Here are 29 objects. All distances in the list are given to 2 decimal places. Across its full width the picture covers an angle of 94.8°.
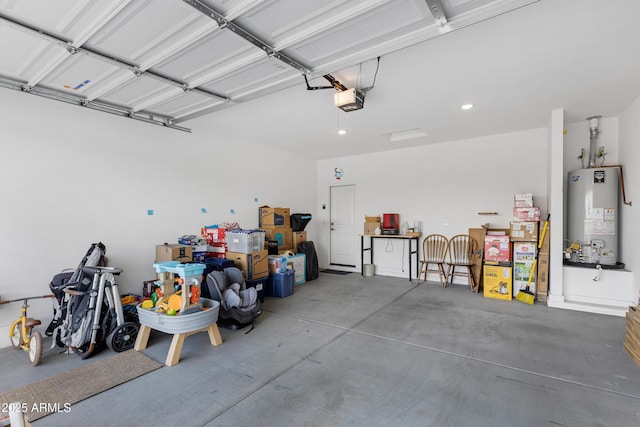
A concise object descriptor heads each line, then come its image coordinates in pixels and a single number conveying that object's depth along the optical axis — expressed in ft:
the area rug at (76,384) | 7.09
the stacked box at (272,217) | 19.07
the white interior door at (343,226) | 23.68
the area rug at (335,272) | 22.49
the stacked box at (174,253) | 13.01
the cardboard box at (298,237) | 20.26
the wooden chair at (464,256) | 17.37
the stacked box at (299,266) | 18.80
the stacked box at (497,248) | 15.94
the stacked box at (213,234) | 15.74
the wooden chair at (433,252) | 19.13
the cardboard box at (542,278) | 14.76
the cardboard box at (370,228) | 20.84
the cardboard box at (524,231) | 15.35
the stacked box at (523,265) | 15.34
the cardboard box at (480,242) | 17.45
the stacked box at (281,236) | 19.02
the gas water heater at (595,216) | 13.62
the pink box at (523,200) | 15.81
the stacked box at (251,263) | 14.73
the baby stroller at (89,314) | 9.52
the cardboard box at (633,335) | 8.93
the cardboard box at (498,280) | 15.57
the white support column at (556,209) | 13.74
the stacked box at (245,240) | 14.82
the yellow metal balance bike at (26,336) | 8.86
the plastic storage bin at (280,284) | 16.33
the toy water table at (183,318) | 9.11
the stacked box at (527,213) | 15.48
